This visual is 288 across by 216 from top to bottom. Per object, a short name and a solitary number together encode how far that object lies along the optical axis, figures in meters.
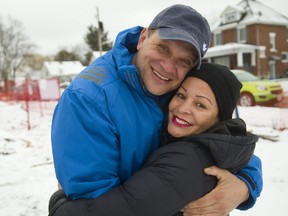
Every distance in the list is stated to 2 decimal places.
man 1.50
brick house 32.12
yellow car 11.57
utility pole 21.92
